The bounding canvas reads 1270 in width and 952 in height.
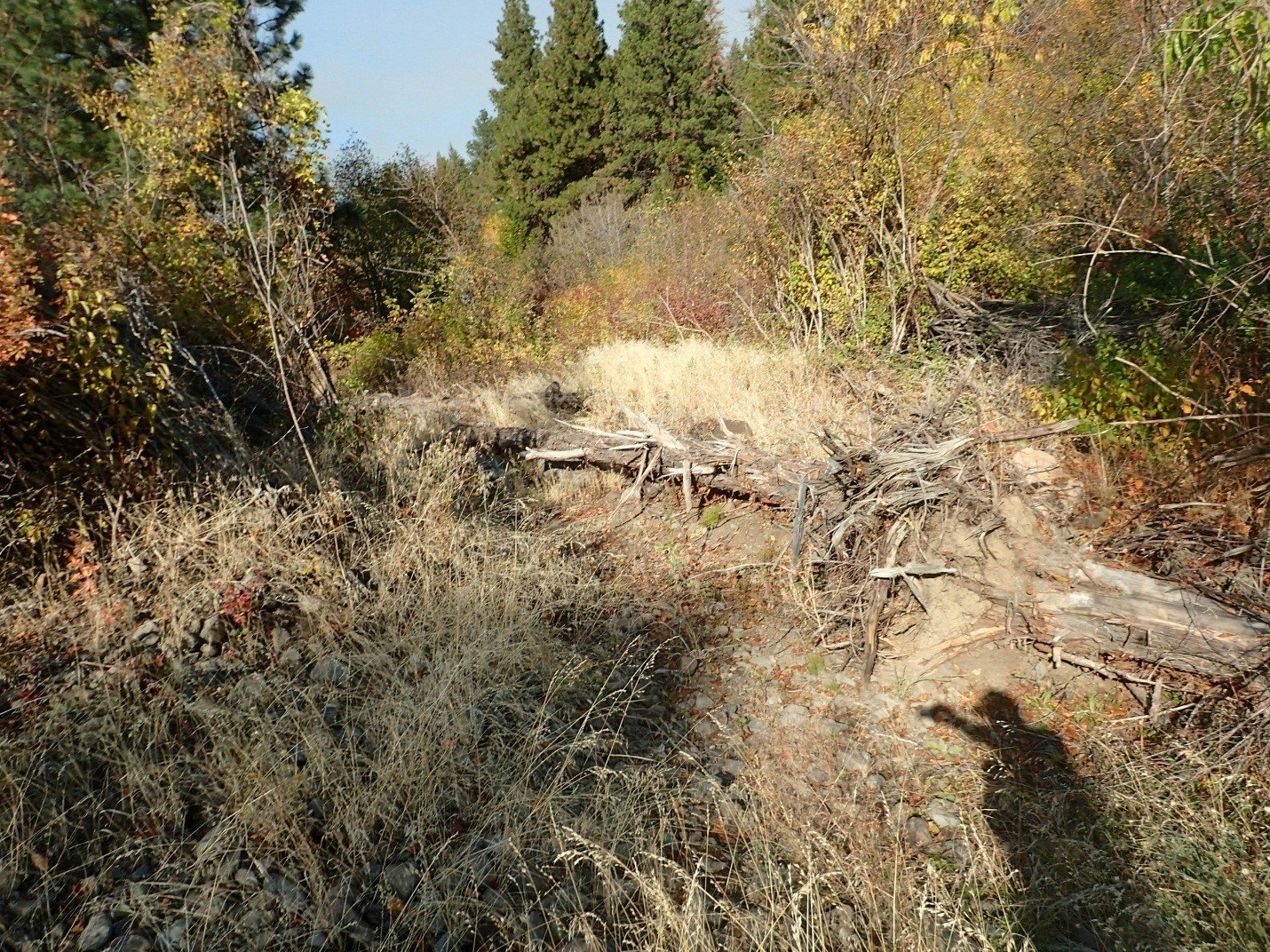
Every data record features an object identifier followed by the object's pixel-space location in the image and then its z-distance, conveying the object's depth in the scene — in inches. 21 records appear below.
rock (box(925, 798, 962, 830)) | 109.5
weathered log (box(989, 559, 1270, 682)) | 116.6
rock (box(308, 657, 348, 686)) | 138.8
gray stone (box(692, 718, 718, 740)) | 136.1
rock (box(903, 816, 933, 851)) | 105.9
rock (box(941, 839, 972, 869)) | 101.1
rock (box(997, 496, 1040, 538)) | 148.9
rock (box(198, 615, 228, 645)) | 145.8
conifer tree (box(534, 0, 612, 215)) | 1029.2
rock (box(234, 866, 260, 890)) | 95.7
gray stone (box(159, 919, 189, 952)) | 87.0
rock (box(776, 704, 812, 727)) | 137.7
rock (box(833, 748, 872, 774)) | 123.3
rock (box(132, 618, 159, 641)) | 144.2
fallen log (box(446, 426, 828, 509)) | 192.1
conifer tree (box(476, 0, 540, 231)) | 1056.2
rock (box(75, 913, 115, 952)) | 88.5
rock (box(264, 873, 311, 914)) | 93.9
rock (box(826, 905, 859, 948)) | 86.5
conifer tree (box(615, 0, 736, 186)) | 991.6
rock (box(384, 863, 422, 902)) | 97.5
